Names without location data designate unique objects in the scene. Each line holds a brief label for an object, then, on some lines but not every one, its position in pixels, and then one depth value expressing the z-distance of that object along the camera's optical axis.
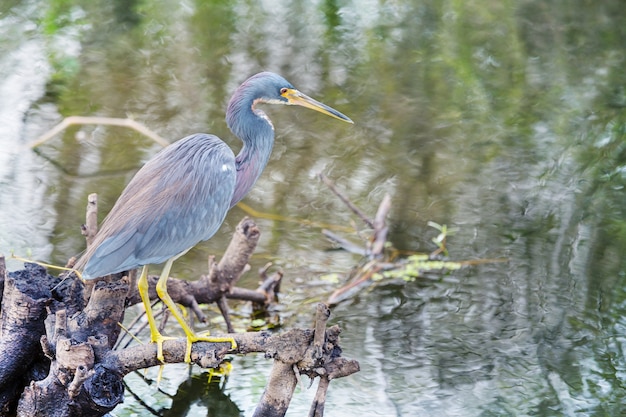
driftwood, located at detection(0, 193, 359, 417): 7.56
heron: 8.02
